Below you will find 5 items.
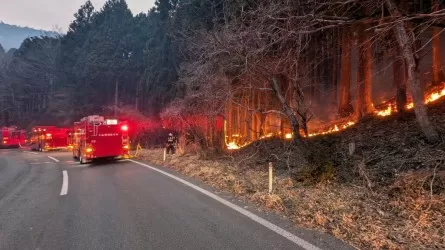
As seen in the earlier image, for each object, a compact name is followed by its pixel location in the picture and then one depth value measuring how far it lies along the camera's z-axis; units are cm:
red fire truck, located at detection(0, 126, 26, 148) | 4775
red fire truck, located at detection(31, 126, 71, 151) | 3678
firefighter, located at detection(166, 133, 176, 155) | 2241
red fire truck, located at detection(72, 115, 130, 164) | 2048
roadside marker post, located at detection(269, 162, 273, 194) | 911
